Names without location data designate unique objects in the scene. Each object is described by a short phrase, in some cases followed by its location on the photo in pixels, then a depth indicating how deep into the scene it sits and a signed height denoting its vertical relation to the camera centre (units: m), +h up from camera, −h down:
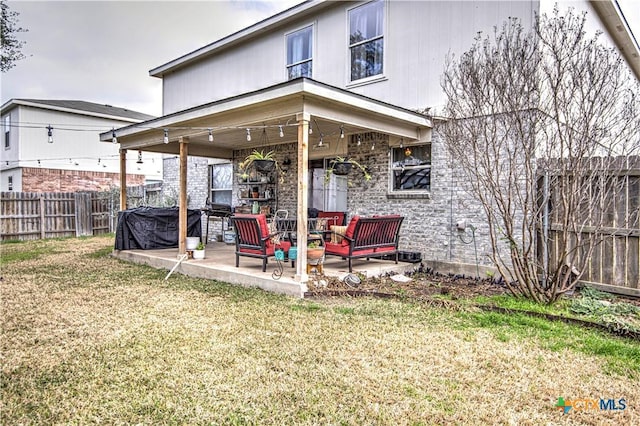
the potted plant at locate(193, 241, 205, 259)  8.25 -1.03
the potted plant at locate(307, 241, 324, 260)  6.45 -0.80
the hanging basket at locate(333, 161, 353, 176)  8.34 +0.76
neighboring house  17.97 +2.60
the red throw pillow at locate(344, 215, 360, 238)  6.73 -0.43
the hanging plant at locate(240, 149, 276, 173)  7.66 +0.78
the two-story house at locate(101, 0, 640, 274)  6.72 +1.63
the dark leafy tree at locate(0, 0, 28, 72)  11.56 +4.93
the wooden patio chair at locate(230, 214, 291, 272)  6.66 -0.62
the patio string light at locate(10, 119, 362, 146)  7.28 +1.49
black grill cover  9.61 -0.63
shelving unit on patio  10.97 +0.31
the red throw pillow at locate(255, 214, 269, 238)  6.61 -0.37
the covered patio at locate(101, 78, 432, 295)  5.90 +1.50
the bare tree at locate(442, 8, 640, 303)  4.93 +0.95
